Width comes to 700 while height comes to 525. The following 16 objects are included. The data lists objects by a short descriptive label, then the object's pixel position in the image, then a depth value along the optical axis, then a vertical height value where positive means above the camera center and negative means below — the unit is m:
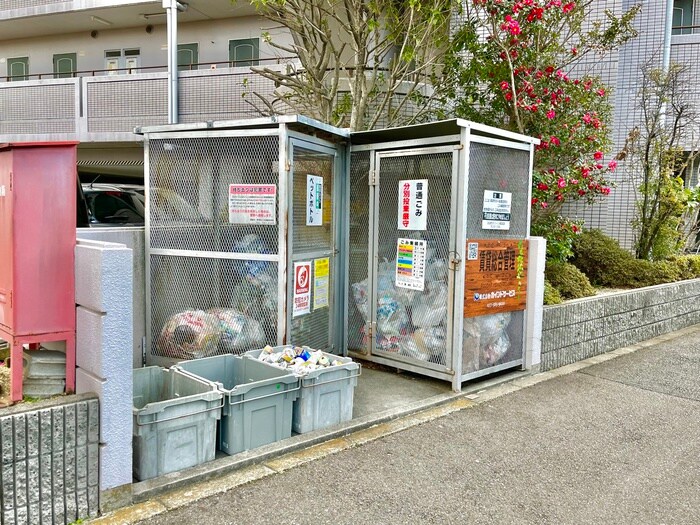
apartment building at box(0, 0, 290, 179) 13.04 +3.73
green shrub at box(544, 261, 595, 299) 7.92 -0.76
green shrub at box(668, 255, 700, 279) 10.11 -0.66
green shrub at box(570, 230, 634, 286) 9.56 -0.54
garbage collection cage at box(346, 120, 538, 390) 5.58 -0.26
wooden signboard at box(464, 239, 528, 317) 5.64 -0.53
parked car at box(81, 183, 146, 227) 7.67 +0.15
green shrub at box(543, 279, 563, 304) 7.15 -0.87
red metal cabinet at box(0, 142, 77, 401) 3.17 -0.18
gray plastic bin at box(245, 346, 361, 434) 4.43 -1.36
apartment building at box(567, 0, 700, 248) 10.94 +2.60
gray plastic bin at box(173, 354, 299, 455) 4.04 -1.31
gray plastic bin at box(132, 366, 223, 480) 3.59 -1.35
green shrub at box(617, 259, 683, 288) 9.36 -0.76
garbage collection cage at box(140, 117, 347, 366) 5.14 -0.16
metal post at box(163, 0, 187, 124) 12.53 +3.41
